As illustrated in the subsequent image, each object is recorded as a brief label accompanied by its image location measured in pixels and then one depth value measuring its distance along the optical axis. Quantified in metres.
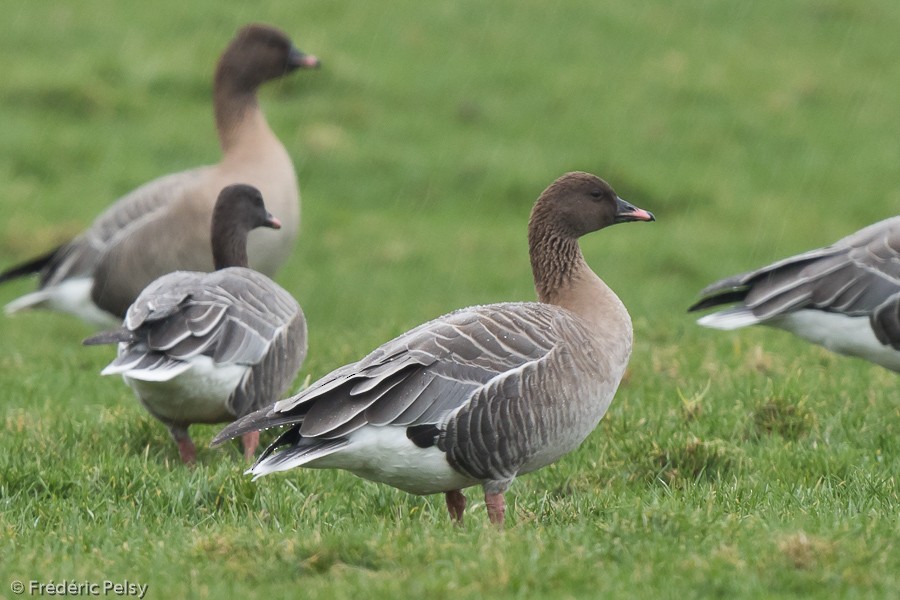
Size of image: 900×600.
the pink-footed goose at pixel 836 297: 15.41
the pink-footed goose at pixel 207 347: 13.17
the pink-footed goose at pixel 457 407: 10.81
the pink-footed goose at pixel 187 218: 20.39
